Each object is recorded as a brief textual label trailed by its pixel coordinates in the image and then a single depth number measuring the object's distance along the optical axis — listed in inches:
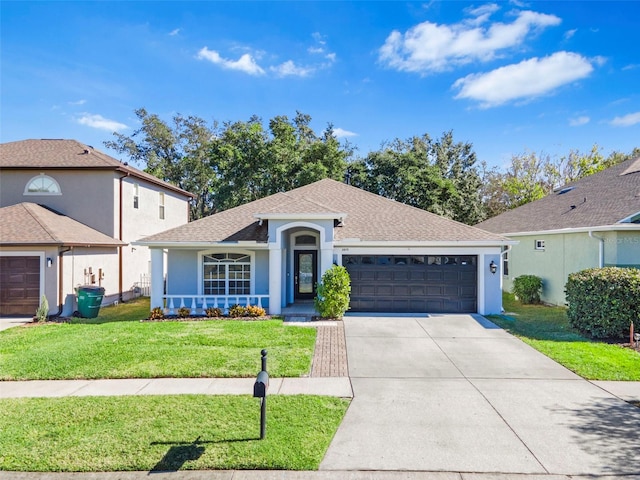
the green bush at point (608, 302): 385.4
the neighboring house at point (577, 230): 503.5
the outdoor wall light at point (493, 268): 517.3
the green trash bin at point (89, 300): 520.1
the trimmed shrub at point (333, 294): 479.2
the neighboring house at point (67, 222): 527.8
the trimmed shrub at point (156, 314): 498.2
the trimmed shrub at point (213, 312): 505.0
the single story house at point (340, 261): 512.4
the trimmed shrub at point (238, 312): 499.5
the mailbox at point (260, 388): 177.8
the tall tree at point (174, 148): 1427.2
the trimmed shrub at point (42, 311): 494.9
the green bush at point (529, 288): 629.9
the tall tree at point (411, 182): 1057.5
